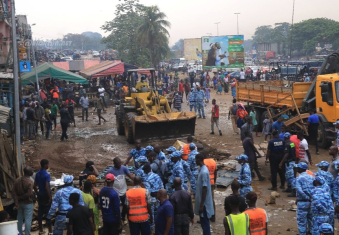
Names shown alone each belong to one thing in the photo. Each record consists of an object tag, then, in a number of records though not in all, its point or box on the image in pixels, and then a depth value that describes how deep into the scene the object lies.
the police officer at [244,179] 8.74
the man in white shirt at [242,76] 37.57
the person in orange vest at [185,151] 10.59
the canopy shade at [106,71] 31.09
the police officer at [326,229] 5.40
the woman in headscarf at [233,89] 30.11
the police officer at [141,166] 8.30
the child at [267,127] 16.42
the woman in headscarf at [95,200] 7.79
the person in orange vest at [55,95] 24.17
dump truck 14.84
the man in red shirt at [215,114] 18.05
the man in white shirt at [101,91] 26.23
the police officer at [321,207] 6.99
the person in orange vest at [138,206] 7.21
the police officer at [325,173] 8.02
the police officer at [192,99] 22.40
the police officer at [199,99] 22.16
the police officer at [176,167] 8.73
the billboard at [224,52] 51.62
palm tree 43.62
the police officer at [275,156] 10.87
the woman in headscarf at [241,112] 17.11
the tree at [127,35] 48.67
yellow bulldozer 15.99
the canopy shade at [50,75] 25.84
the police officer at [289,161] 10.75
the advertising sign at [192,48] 79.38
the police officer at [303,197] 7.61
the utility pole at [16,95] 11.23
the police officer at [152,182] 7.97
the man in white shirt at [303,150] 10.77
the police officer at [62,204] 7.35
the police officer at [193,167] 9.60
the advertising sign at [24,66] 17.53
